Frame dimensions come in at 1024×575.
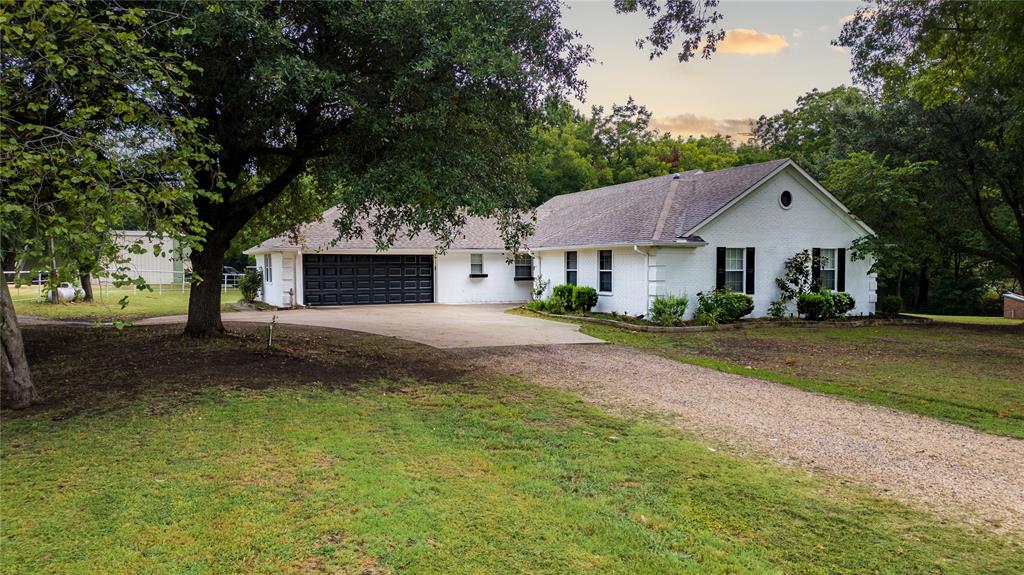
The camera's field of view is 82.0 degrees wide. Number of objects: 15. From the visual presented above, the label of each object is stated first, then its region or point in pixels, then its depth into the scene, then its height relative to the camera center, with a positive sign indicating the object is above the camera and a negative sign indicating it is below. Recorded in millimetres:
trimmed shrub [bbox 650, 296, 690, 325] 16062 -1066
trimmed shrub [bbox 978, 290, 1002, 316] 30906 -1988
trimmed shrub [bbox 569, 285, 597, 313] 19188 -880
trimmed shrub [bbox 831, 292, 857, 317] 18531 -1086
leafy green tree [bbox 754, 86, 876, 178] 21250 +8135
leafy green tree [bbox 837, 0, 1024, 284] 11203 +4264
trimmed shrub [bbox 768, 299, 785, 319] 17969 -1229
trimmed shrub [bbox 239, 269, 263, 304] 25359 -388
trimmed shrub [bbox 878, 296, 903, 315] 20859 -1298
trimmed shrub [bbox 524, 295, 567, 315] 19641 -1155
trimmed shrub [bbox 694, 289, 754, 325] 16656 -1022
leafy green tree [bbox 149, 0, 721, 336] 7941 +2697
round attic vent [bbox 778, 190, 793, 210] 18250 +2172
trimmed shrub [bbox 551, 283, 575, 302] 19656 -666
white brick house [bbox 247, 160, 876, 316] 17312 +725
